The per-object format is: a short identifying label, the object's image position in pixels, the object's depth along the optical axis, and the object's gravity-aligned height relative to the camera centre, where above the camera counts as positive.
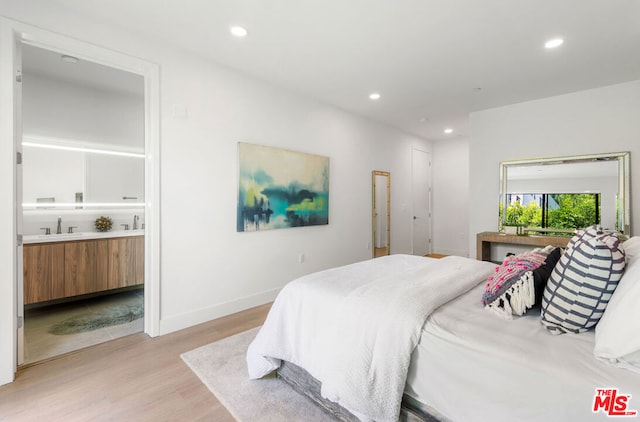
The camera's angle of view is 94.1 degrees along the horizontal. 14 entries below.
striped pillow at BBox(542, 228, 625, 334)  1.16 -0.29
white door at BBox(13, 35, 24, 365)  2.04 +0.28
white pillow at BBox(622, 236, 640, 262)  1.31 -0.19
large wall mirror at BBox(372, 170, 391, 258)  5.09 -0.03
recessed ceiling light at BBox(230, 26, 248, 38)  2.46 +1.51
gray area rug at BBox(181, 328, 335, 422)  1.68 -1.13
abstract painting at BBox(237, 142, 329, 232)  3.30 +0.28
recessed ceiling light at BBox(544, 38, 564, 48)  2.56 +1.47
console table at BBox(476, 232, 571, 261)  3.75 -0.38
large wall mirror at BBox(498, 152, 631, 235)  3.57 +0.23
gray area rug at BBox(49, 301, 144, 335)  2.82 -1.11
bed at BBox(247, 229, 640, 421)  0.99 -0.58
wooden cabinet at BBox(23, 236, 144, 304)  3.03 -0.62
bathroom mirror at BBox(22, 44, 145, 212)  3.30 +0.95
